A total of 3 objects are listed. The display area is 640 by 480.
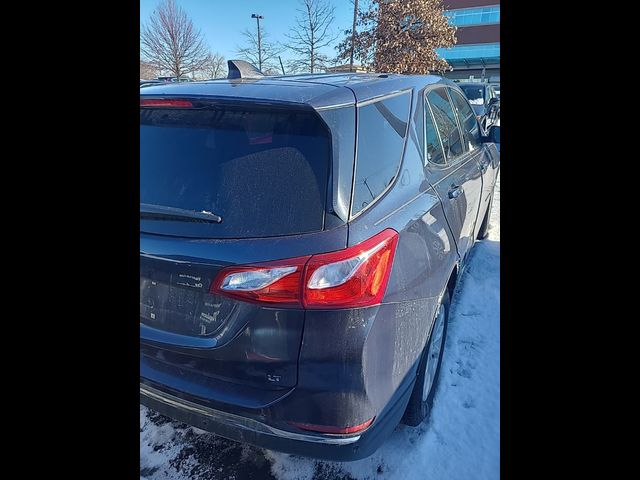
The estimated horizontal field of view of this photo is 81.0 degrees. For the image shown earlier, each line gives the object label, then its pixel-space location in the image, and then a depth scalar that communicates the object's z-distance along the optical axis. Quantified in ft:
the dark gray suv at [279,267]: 4.25
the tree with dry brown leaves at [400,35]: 36.52
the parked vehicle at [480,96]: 38.14
